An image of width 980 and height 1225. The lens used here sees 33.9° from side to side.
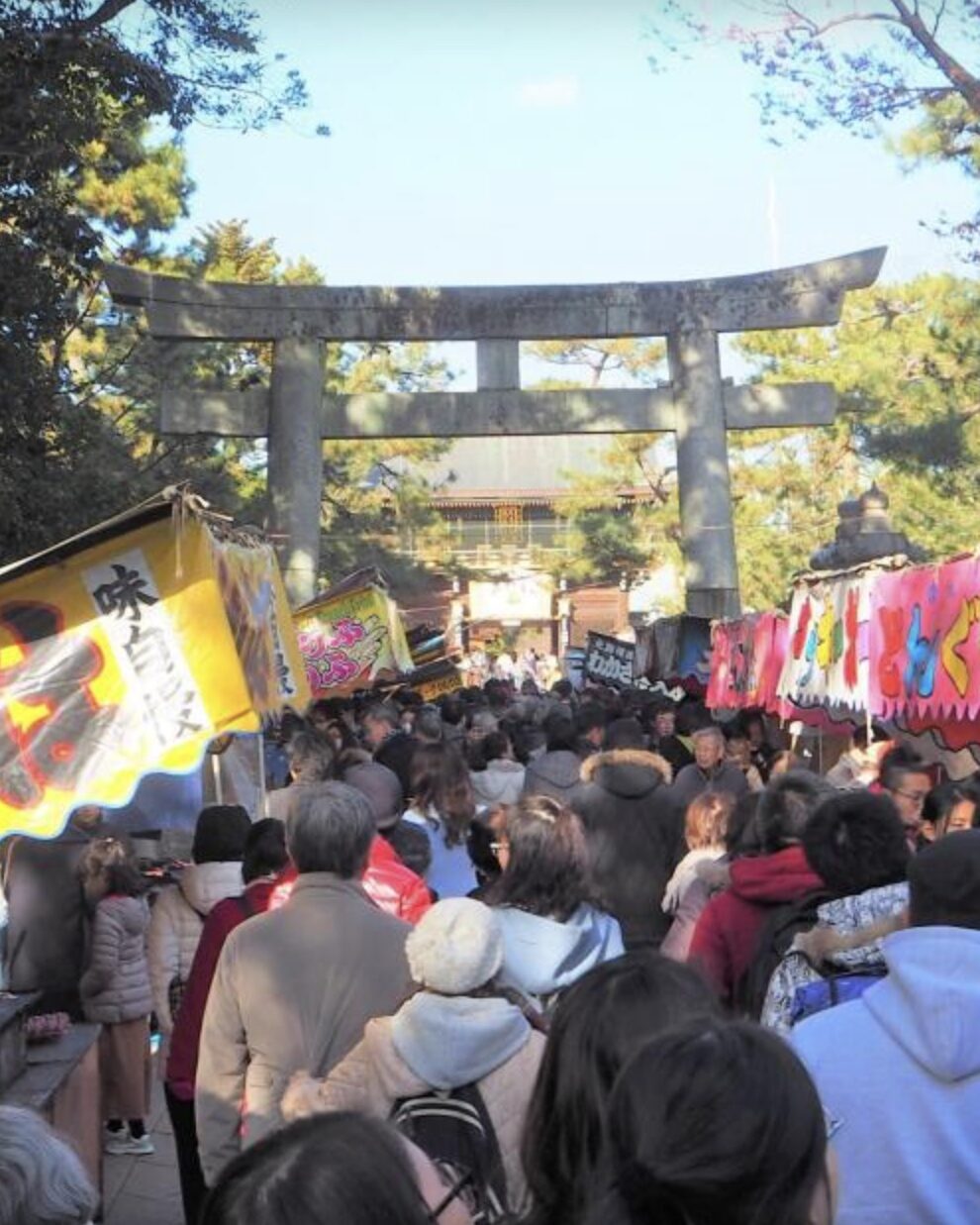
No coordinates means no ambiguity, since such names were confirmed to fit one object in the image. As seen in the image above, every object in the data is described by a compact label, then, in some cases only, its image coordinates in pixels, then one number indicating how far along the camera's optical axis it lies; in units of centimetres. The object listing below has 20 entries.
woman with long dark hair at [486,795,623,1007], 401
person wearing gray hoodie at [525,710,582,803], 791
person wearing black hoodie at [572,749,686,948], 652
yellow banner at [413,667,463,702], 2244
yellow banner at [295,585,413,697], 1474
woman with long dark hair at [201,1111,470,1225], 158
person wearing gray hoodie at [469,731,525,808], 880
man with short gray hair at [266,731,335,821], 719
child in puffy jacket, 643
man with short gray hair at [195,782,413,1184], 371
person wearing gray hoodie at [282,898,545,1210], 287
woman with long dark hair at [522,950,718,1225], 203
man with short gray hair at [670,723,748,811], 798
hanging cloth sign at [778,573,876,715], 837
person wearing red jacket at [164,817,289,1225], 445
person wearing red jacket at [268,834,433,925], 492
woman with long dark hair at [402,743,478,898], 660
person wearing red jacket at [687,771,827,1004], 415
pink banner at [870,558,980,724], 680
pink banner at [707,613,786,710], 1127
